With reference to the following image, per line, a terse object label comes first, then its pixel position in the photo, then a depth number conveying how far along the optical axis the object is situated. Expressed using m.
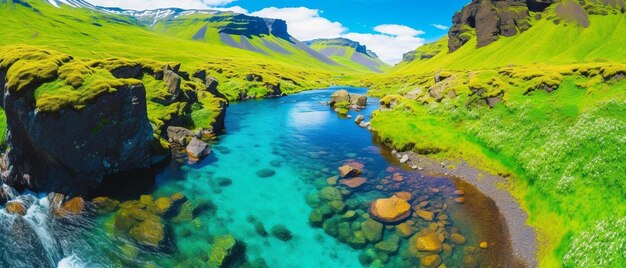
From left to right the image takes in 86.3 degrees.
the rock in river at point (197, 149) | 44.62
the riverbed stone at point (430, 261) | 23.22
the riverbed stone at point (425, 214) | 29.23
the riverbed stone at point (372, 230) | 26.64
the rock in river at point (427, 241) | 24.97
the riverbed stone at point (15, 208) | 29.42
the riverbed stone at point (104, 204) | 29.94
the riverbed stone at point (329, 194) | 33.47
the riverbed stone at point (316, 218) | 29.14
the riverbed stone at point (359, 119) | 70.66
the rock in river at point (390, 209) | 29.02
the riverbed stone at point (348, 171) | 39.09
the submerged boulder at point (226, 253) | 23.48
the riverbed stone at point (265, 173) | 40.03
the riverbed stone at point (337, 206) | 31.08
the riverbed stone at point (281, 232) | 26.96
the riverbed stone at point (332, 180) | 37.40
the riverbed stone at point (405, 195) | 33.10
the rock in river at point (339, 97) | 100.12
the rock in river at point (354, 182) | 36.56
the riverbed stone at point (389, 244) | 25.14
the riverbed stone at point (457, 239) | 25.59
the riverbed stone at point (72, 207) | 29.44
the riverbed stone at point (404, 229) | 26.92
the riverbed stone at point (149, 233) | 25.18
